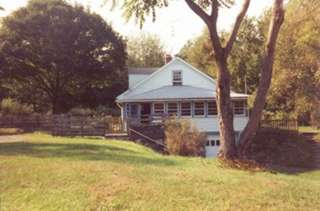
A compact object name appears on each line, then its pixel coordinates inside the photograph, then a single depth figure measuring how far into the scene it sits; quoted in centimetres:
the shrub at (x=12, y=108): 3438
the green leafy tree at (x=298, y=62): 2631
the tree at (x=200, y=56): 5284
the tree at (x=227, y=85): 1312
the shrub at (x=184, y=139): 2191
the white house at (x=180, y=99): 3394
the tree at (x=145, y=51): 6869
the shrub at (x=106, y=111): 4766
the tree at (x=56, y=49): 4056
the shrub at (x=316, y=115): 3040
